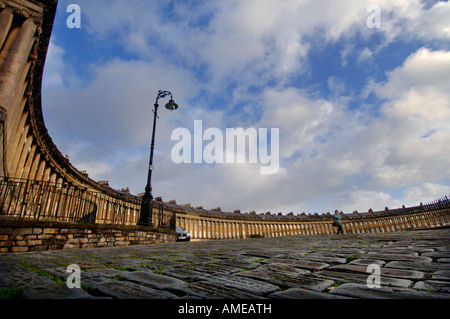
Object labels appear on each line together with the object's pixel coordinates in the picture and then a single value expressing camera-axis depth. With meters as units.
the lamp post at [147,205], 11.10
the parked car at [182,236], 15.67
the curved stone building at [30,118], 8.87
